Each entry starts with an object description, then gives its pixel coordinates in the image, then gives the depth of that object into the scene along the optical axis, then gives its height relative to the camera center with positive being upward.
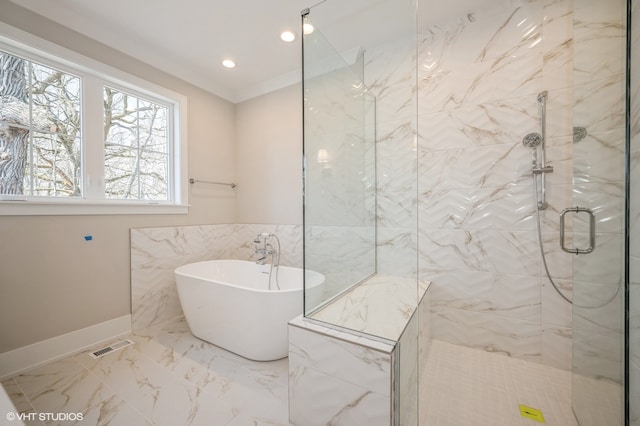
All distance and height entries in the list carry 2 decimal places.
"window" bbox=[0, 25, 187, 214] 1.80 +0.61
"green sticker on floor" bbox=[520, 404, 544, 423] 1.34 -1.09
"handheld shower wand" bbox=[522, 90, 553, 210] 1.71 +0.43
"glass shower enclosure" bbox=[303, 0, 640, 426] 1.21 +0.24
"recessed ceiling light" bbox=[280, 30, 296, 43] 2.20 +1.54
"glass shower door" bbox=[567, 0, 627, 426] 1.10 +0.01
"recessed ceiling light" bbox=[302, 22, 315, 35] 1.42 +1.03
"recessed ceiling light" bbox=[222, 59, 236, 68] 2.60 +1.52
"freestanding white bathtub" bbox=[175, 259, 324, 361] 1.80 -0.78
